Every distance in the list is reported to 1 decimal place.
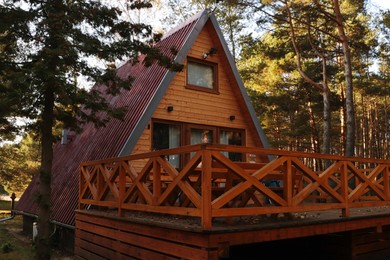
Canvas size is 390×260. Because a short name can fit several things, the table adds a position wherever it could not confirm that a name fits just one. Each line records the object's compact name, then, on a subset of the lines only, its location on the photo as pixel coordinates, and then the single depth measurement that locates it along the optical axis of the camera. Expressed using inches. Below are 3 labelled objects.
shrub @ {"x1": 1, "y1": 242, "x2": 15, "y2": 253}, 336.2
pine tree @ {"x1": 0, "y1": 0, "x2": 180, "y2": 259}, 245.6
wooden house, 178.7
